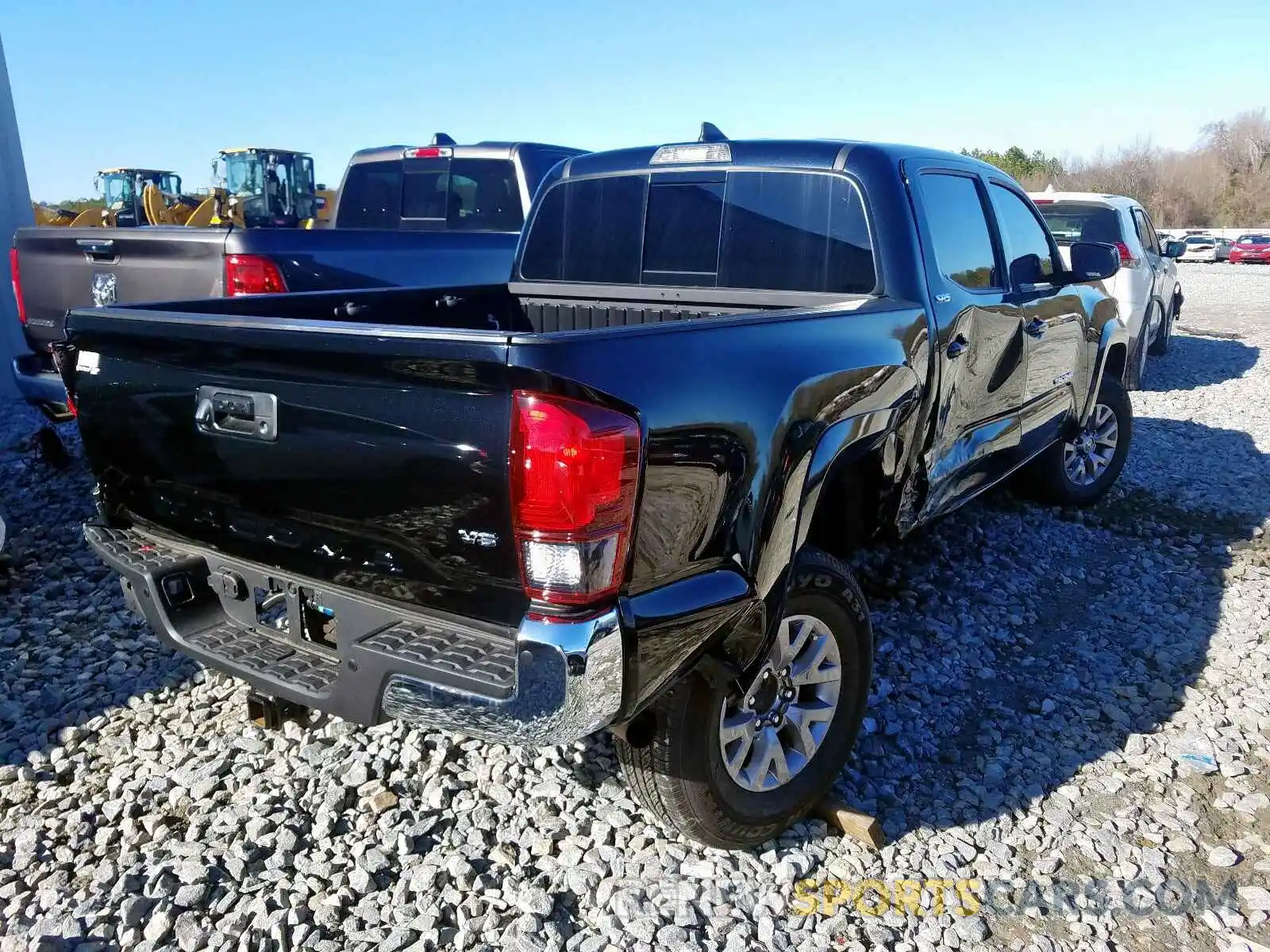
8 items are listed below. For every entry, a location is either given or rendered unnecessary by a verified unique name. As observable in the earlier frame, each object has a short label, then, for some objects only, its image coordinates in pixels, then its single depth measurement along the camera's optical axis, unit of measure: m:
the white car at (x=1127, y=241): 9.07
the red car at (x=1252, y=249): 34.09
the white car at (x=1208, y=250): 36.88
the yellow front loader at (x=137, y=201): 15.20
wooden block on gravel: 2.81
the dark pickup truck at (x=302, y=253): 5.17
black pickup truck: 2.07
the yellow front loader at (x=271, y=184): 18.11
